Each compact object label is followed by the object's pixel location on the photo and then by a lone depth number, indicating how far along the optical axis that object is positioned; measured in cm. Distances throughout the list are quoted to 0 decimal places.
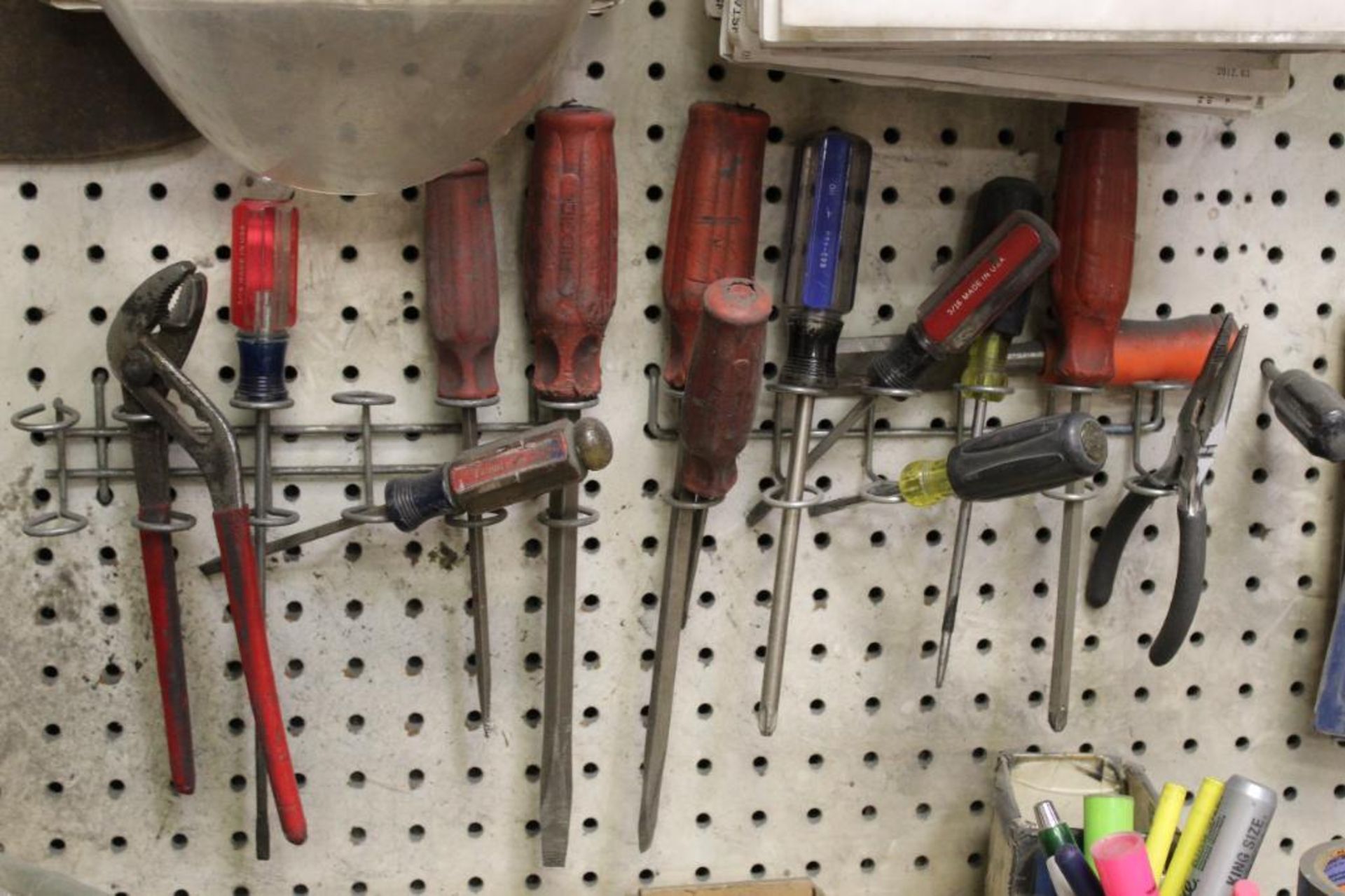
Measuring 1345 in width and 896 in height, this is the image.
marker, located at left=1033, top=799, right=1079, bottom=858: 74
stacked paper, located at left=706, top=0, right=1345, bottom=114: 57
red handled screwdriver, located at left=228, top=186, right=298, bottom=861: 67
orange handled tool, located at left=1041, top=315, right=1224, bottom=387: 78
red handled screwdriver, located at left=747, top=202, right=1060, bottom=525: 69
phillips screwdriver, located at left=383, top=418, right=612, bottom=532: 63
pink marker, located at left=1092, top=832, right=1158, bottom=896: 67
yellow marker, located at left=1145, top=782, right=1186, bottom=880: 74
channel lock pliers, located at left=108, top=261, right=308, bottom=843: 66
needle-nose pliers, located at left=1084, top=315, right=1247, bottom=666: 73
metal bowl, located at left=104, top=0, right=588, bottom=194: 47
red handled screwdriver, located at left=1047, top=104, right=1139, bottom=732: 74
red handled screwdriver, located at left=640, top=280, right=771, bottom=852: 62
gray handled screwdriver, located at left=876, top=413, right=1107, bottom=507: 65
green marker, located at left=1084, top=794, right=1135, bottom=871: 72
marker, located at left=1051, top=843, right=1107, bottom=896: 70
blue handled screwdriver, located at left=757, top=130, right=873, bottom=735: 71
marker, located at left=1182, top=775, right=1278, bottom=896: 70
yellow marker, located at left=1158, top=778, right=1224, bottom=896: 73
